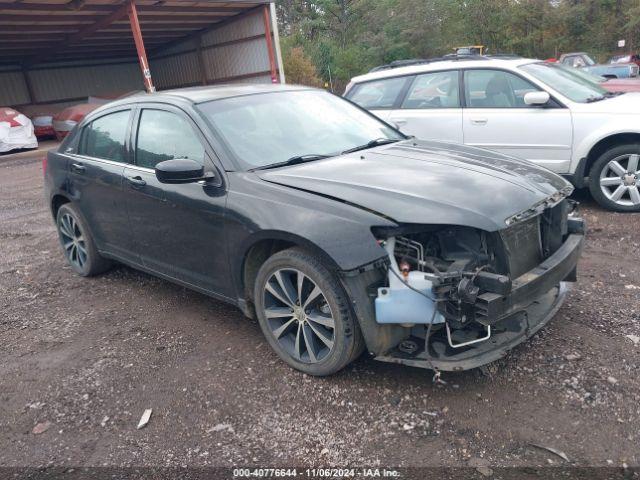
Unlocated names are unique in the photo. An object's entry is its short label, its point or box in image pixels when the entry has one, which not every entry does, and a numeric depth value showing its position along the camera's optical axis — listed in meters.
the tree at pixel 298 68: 27.61
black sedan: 2.81
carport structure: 17.75
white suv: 5.72
